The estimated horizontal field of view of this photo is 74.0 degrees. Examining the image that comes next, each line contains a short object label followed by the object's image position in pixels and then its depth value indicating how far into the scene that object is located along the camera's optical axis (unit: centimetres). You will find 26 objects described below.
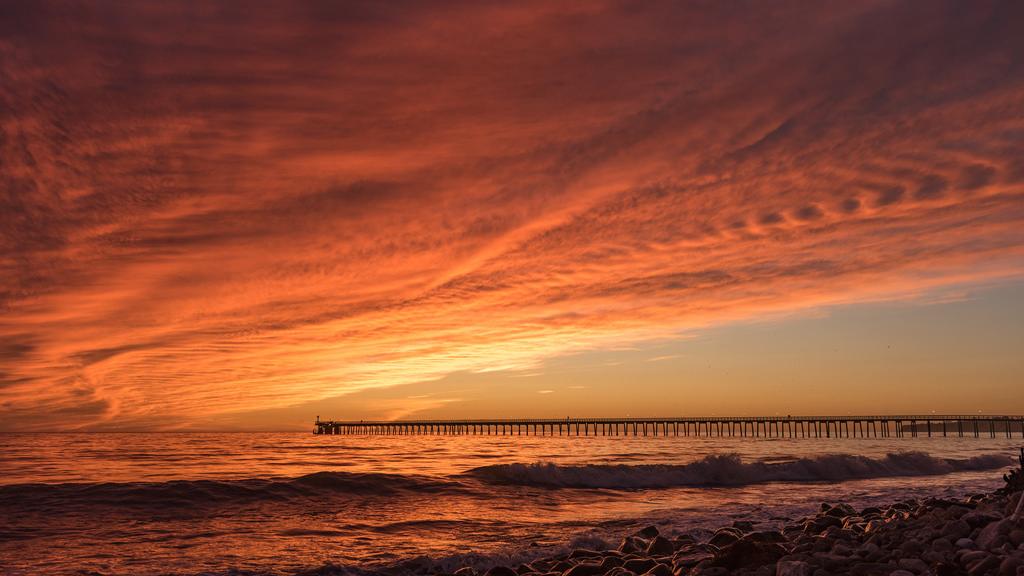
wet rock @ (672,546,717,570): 858
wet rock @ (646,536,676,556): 1070
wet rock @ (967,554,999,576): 592
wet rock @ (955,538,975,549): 702
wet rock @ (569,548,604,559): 1134
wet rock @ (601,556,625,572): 946
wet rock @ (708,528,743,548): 1084
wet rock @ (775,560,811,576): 649
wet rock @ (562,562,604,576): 920
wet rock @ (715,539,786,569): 777
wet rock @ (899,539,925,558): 707
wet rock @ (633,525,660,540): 1315
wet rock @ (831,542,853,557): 744
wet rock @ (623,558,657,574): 921
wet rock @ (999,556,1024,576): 568
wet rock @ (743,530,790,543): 1014
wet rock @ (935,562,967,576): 608
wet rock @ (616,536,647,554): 1113
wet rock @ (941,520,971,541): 758
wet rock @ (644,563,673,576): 838
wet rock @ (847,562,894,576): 634
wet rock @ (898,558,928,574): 628
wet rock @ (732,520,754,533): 1372
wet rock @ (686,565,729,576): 757
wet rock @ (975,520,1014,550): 677
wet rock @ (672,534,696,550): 1152
